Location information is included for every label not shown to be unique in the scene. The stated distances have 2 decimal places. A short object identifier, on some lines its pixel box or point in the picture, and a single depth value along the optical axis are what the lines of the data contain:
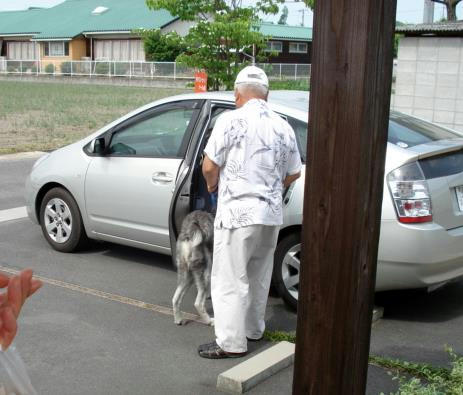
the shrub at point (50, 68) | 54.75
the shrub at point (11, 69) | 57.61
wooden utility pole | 2.48
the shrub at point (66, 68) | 52.28
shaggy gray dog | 5.12
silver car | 5.05
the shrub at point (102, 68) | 50.34
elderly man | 4.37
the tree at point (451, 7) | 18.30
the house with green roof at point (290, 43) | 56.41
